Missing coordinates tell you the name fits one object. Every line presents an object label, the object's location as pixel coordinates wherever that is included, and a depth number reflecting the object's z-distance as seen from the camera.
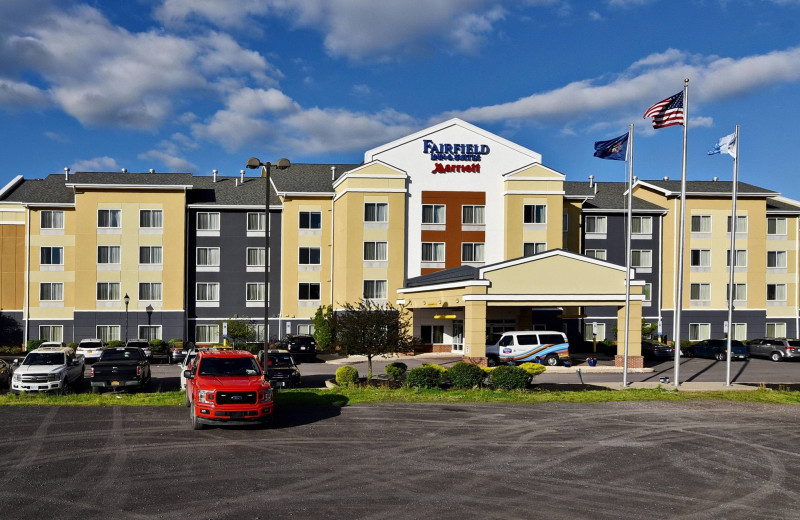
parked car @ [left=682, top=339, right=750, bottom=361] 47.06
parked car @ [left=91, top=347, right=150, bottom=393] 25.67
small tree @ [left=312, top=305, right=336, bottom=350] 48.52
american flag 27.50
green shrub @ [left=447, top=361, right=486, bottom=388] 25.88
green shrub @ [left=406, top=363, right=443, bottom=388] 25.92
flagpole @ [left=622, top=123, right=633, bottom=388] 29.58
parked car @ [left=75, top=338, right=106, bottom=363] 41.09
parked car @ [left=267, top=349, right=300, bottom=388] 27.38
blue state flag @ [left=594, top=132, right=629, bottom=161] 29.83
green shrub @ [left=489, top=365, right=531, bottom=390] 25.50
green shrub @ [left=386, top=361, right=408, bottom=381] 27.92
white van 39.87
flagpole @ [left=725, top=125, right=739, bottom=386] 29.11
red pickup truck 17.11
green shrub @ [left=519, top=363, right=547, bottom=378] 28.85
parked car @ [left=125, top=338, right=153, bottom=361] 43.59
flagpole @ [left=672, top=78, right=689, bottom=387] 27.41
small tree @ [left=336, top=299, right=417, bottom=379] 28.94
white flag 29.17
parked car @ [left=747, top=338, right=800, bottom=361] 48.06
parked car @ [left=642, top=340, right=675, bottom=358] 47.44
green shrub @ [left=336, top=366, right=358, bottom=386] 27.27
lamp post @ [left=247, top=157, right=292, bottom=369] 23.30
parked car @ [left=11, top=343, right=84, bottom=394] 24.55
